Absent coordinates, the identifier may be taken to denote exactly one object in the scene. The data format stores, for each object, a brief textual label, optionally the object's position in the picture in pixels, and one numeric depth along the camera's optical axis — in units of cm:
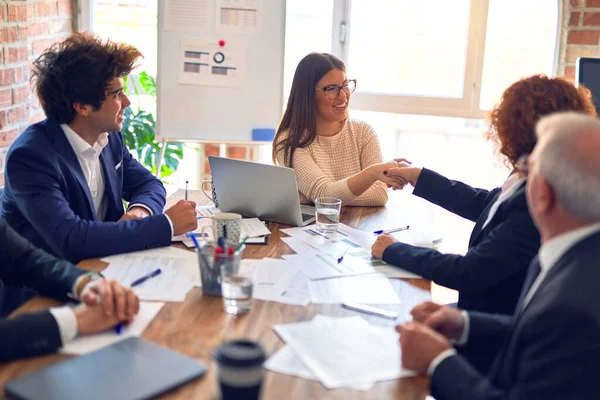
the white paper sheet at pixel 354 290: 157
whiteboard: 332
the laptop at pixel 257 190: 208
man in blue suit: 184
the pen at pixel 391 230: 211
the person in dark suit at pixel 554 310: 103
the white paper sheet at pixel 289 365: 121
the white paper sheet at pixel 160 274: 155
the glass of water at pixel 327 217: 209
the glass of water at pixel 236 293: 146
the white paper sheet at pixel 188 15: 329
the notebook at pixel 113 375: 110
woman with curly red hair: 163
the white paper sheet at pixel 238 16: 330
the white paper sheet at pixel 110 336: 128
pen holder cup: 152
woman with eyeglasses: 261
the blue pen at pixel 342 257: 182
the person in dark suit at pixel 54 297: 124
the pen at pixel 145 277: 159
